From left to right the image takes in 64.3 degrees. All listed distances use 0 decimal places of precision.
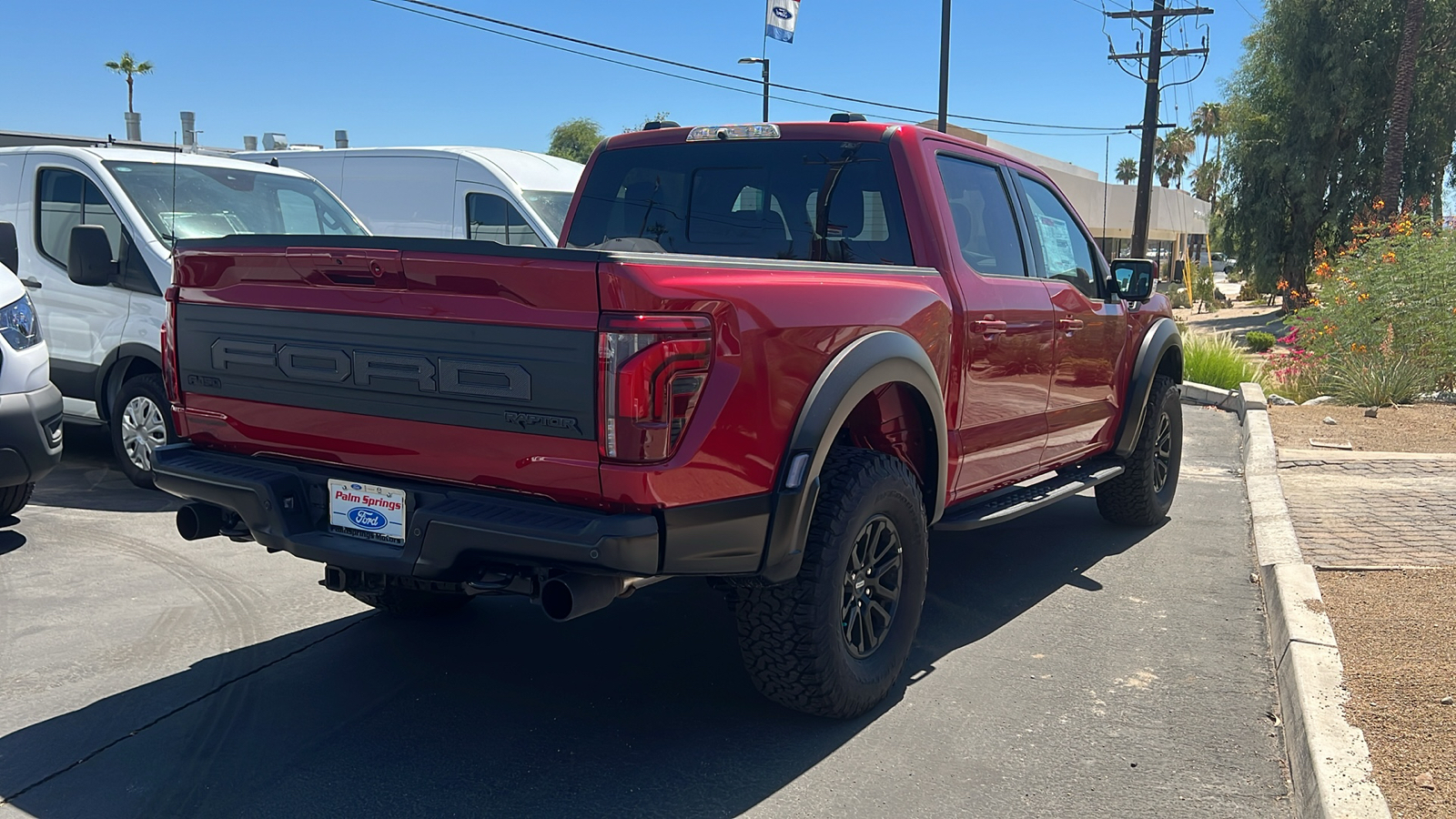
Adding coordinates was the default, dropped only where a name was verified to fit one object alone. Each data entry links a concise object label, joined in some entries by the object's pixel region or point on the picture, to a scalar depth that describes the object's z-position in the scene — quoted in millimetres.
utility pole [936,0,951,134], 21797
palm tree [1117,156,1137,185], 97125
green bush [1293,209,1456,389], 11391
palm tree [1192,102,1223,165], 89956
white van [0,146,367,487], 7043
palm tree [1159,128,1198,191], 91375
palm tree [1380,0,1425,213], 22828
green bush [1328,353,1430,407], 11078
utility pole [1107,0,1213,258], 26891
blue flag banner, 26281
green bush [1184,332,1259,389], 13844
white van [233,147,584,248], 11172
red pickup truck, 3145
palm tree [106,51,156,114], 58250
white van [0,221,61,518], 5570
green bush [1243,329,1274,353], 22969
